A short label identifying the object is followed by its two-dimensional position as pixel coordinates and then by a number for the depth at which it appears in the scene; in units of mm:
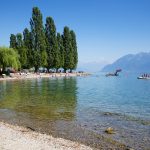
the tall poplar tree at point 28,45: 52358
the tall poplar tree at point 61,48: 60174
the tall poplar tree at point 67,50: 62849
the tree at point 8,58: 43325
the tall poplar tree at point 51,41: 56383
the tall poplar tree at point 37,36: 51978
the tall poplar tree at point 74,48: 66620
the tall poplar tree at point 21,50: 51043
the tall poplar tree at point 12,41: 53119
